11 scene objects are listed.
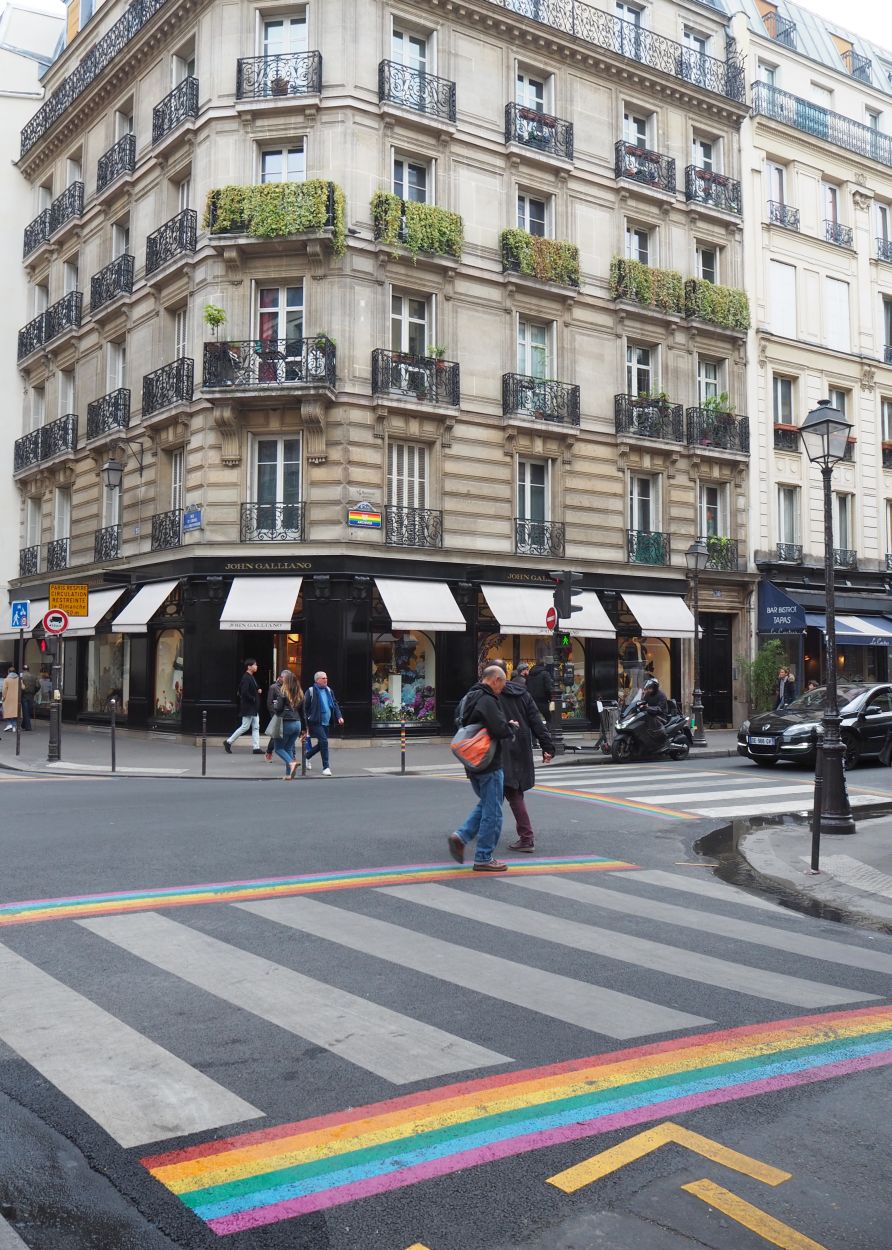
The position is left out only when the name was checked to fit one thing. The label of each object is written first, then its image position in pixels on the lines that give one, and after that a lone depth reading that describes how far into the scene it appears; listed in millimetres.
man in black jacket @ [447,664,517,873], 8328
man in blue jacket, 16219
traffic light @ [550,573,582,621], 19719
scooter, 18938
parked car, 16969
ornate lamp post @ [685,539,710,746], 23406
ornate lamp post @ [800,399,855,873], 10555
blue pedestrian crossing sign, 20766
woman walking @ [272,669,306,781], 16391
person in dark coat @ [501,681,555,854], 8734
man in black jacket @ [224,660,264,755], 19625
